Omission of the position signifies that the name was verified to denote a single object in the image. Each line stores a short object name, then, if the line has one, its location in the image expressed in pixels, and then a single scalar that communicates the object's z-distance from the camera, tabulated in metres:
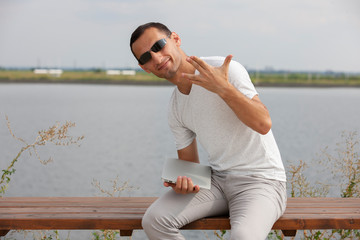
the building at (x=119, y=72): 79.94
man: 2.09
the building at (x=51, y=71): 87.50
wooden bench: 2.31
